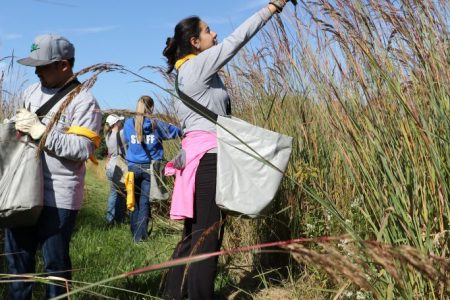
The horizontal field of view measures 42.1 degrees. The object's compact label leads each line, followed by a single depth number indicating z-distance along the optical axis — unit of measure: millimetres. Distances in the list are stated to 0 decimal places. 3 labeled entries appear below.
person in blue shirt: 6469
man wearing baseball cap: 2900
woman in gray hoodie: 3000
